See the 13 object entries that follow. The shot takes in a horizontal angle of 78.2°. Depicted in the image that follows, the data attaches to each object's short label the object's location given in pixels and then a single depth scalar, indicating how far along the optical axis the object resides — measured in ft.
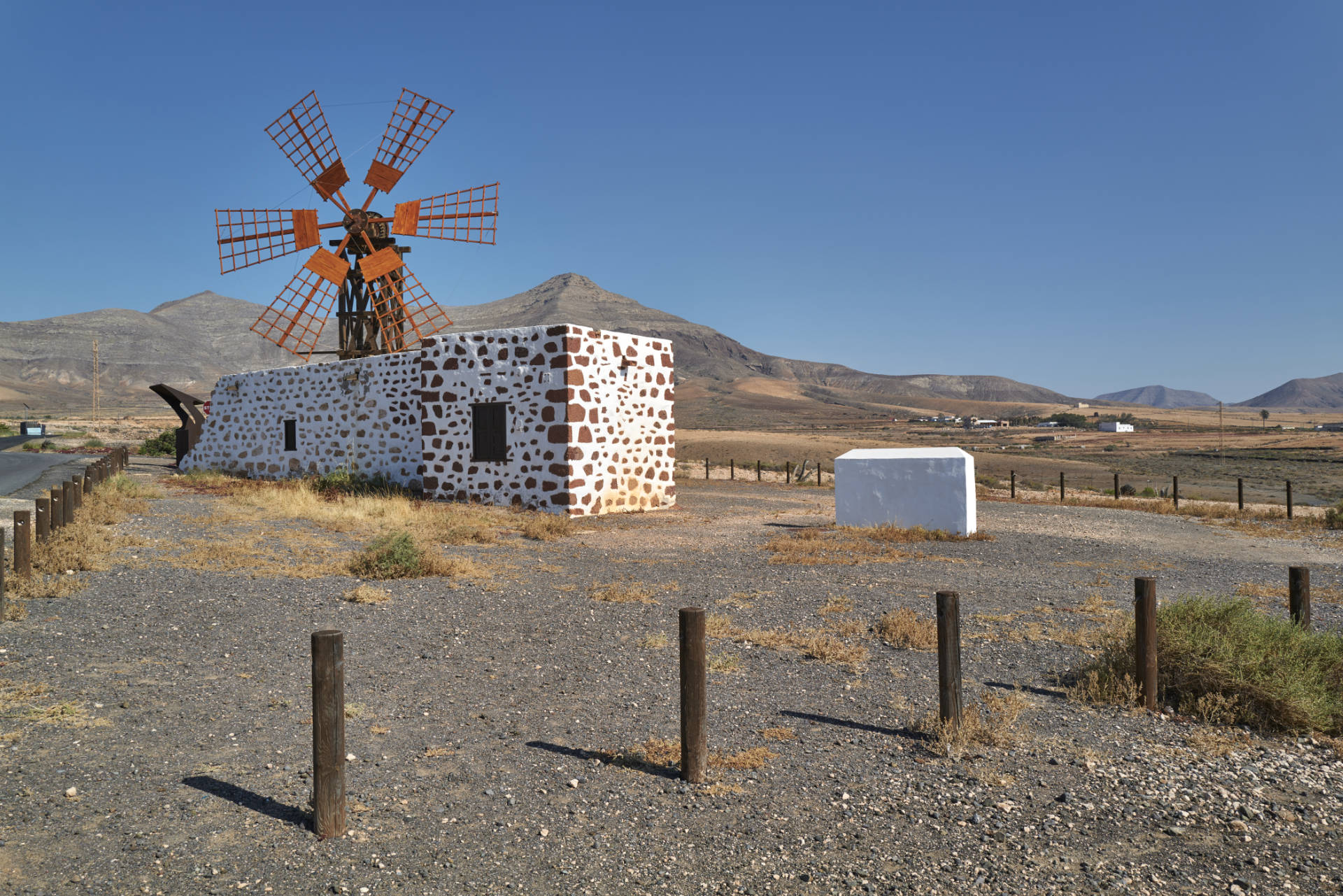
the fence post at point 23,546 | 27.37
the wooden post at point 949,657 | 16.63
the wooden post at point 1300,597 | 21.38
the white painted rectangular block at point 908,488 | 44.88
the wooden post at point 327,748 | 12.55
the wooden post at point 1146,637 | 18.43
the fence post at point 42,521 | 31.89
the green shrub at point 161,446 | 110.32
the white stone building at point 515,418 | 52.80
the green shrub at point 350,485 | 59.88
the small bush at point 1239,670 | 17.83
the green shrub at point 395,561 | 31.86
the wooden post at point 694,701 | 14.62
